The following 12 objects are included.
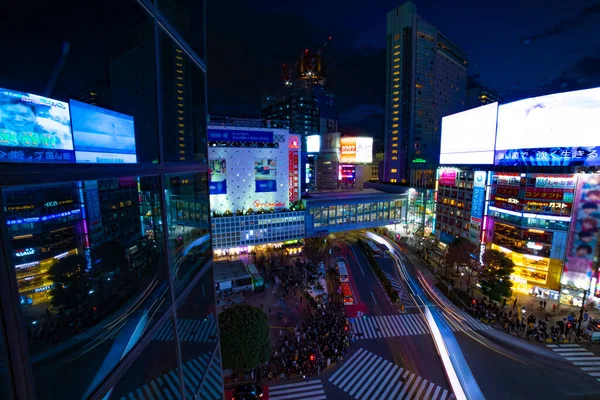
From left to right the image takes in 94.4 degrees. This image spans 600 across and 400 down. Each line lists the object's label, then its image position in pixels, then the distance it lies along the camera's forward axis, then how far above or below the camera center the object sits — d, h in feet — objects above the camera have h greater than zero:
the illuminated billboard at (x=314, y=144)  222.69 +17.41
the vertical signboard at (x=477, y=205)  113.19 -16.78
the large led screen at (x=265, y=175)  140.26 -4.59
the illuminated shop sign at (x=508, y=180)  99.81 -5.70
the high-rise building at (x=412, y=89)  229.04 +64.91
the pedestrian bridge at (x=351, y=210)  147.95 -25.77
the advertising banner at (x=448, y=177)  134.10 -6.09
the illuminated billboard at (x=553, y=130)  85.81 +11.47
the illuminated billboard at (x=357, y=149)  202.08 +12.01
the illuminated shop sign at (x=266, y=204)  140.34 -19.61
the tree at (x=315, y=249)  122.16 -38.26
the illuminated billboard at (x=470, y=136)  114.52 +12.81
